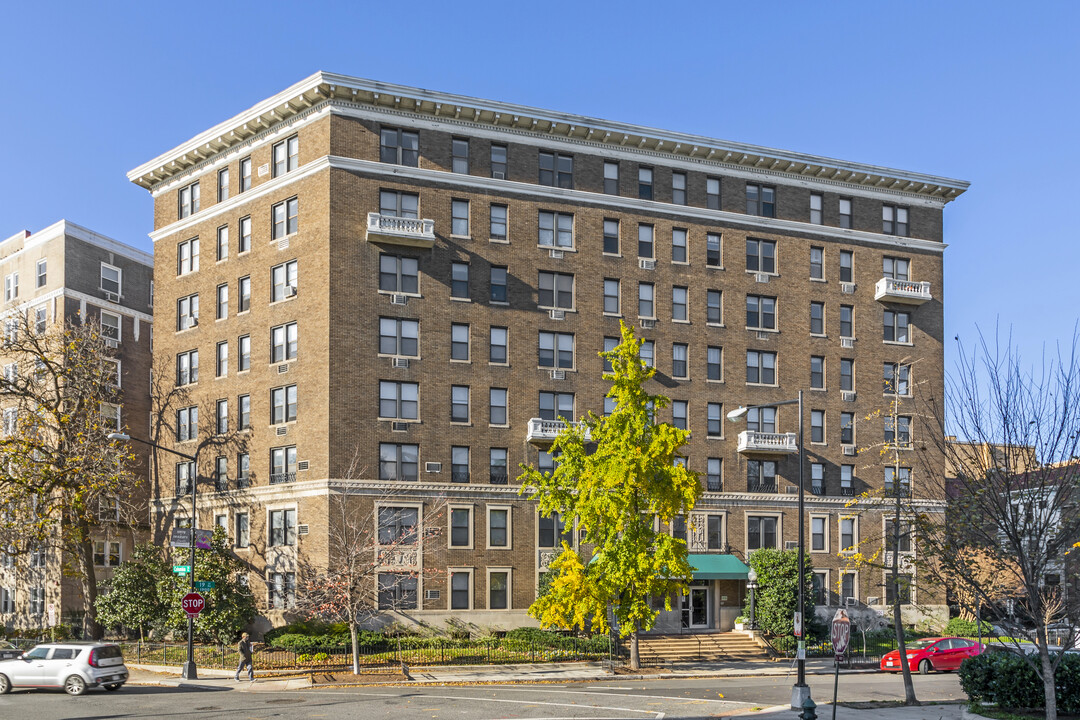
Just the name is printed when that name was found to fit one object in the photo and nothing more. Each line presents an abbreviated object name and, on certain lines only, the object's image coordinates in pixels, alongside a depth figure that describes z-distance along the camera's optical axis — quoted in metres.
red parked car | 44.59
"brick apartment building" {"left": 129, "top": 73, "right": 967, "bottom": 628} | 50.62
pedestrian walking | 37.72
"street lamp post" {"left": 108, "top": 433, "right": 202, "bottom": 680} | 38.48
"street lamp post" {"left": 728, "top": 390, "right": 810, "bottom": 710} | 30.16
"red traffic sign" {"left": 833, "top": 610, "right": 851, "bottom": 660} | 25.00
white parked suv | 33.34
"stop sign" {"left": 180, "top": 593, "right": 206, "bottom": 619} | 38.38
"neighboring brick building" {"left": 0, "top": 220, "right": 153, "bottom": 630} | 59.42
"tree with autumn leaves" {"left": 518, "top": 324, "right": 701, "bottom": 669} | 41.84
